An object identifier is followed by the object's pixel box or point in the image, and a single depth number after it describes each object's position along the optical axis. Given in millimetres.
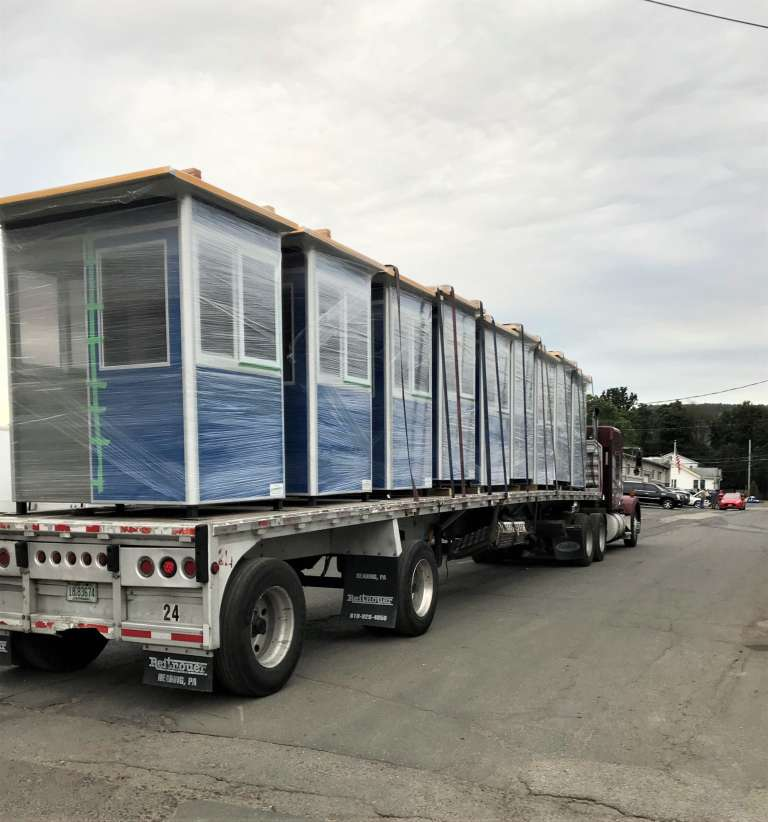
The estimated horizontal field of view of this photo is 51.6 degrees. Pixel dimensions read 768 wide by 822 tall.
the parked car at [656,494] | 51812
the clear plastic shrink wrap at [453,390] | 9438
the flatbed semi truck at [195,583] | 5289
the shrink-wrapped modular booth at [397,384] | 8305
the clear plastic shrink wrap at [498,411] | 10594
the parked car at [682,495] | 52466
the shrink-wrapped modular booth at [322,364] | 6895
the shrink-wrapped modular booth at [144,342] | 5680
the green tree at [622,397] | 137412
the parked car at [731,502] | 54531
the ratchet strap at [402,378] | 8211
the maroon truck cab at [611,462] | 18375
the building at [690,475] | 95438
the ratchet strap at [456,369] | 9298
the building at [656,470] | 96500
